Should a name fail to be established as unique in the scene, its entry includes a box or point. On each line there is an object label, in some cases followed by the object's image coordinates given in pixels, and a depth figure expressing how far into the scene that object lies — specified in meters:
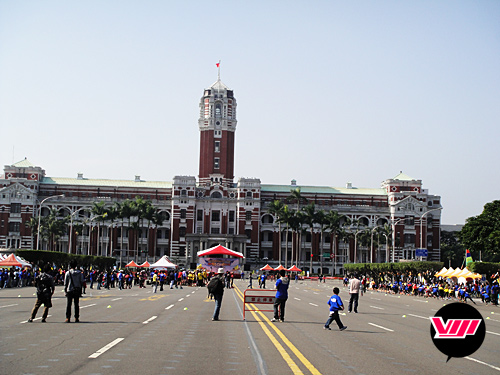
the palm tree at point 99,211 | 109.93
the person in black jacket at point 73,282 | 19.06
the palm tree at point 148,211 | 113.08
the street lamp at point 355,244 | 119.09
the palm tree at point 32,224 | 115.59
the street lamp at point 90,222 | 109.76
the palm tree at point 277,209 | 115.60
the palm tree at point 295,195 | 118.00
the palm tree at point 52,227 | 111.50
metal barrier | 23.99
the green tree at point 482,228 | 81.31
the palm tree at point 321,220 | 116.12
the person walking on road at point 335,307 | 19.52
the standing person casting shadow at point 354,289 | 28.31
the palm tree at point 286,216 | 114.06
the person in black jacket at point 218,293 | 22.30
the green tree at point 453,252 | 137.12
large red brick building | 119.62
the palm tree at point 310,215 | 115.81
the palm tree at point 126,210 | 111.69
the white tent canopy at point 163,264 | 65.49
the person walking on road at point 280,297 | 22.20
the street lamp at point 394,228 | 124.59
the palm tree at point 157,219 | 115.88
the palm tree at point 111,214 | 111.81
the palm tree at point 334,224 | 117.38
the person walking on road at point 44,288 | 18.98
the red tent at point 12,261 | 50.22
